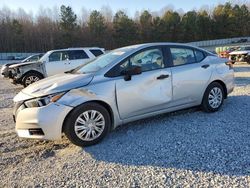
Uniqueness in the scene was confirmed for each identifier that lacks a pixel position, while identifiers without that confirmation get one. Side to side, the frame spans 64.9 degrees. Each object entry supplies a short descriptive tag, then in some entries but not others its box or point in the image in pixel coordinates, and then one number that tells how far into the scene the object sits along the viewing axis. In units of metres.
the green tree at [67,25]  44.61
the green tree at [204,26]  53.72
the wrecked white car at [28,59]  10.36
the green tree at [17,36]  46.49
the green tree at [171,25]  51.62
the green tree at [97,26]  48.52
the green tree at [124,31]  48.56
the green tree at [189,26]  52.47
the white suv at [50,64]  8.25
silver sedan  2.96
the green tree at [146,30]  51.14
